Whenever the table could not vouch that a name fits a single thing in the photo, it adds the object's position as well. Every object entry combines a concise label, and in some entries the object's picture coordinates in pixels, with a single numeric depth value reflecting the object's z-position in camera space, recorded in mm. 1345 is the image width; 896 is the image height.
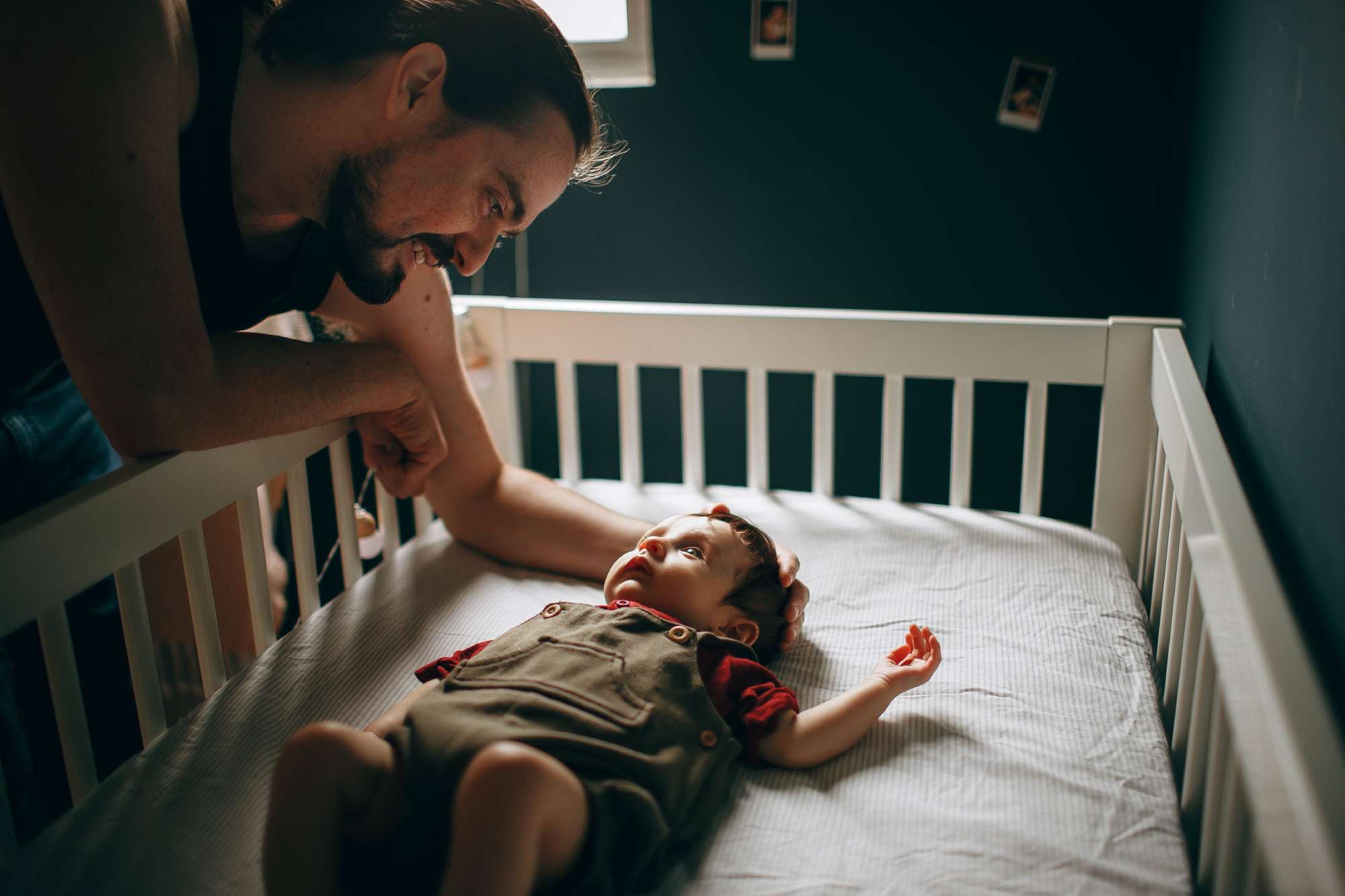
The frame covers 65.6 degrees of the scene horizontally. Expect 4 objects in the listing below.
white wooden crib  619
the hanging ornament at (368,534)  1556
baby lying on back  794
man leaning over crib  838
